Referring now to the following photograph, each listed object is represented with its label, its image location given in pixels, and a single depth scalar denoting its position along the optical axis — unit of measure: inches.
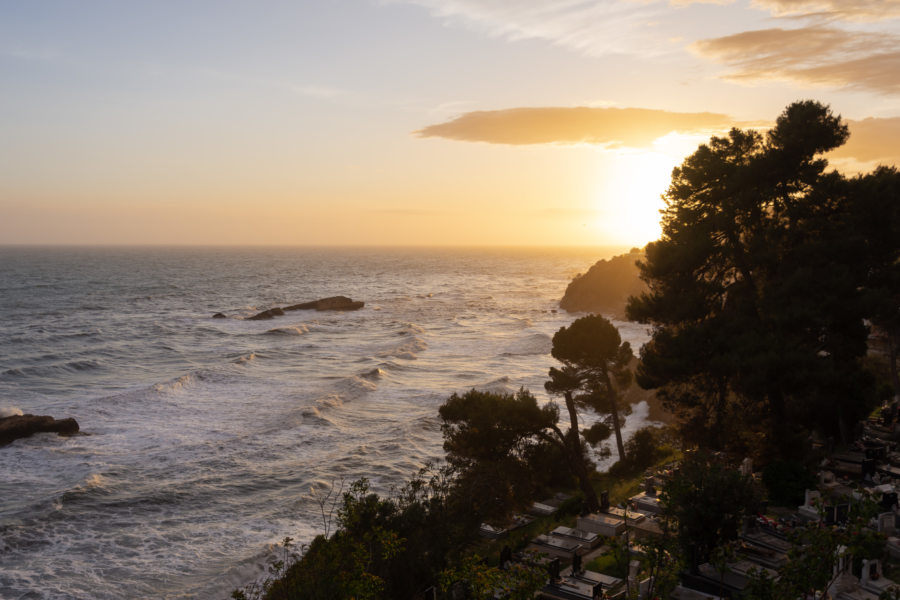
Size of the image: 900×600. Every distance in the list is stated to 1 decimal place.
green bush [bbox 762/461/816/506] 815.0
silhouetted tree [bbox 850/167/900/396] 932.0
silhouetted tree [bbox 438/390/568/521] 935.7
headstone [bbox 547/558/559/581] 663.3
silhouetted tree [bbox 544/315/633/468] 1088.8
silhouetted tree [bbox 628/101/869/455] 877.2
